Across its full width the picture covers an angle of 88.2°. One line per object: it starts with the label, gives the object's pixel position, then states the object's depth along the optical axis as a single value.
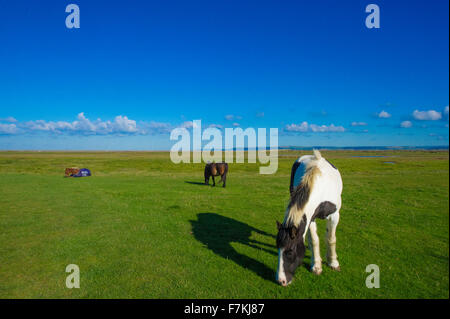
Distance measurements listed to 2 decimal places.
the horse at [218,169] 20.23
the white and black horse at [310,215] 4.85
